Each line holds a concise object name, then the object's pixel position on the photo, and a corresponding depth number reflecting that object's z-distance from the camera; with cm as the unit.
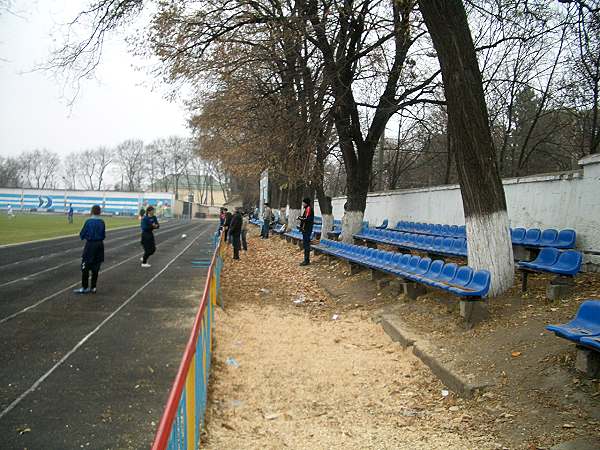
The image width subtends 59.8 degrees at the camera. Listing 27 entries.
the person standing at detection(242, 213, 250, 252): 2137
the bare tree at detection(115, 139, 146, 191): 12231
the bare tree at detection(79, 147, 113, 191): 12502
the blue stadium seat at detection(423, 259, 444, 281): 861
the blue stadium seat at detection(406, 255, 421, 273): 974
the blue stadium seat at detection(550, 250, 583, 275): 704
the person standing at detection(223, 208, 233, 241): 2271
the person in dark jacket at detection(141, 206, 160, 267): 1579
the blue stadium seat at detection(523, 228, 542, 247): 1003
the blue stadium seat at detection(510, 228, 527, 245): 1042
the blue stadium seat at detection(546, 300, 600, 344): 467
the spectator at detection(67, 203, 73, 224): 4969
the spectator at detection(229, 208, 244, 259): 1925
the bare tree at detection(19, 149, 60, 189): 12075
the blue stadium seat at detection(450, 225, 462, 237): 1439
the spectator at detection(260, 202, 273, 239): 3148
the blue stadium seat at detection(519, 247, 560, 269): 756
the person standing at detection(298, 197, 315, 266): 1560
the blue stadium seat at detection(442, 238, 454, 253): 1130
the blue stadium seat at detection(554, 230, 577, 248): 931
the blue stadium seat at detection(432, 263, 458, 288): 795
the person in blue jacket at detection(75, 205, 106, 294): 1099
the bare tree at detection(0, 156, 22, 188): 11450
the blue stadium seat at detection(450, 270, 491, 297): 693
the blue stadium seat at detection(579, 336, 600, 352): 430
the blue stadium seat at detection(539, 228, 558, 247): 967
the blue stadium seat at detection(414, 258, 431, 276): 926
